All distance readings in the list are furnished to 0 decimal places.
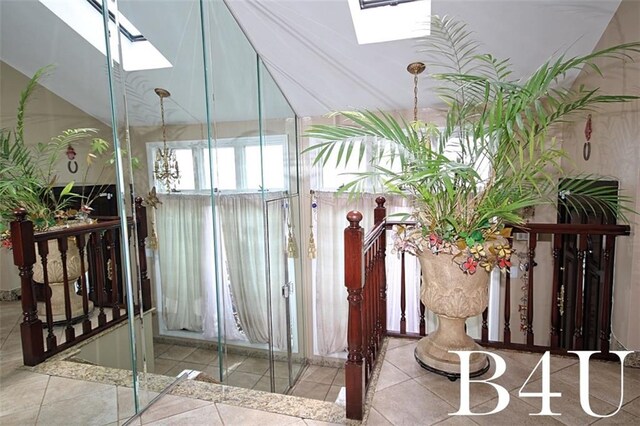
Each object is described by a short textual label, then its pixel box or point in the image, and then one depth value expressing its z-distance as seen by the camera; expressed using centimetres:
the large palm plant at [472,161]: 156
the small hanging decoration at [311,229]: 438
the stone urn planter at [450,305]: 179
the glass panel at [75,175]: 133
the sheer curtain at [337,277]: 409
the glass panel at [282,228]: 378
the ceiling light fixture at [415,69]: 309
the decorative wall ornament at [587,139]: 267
